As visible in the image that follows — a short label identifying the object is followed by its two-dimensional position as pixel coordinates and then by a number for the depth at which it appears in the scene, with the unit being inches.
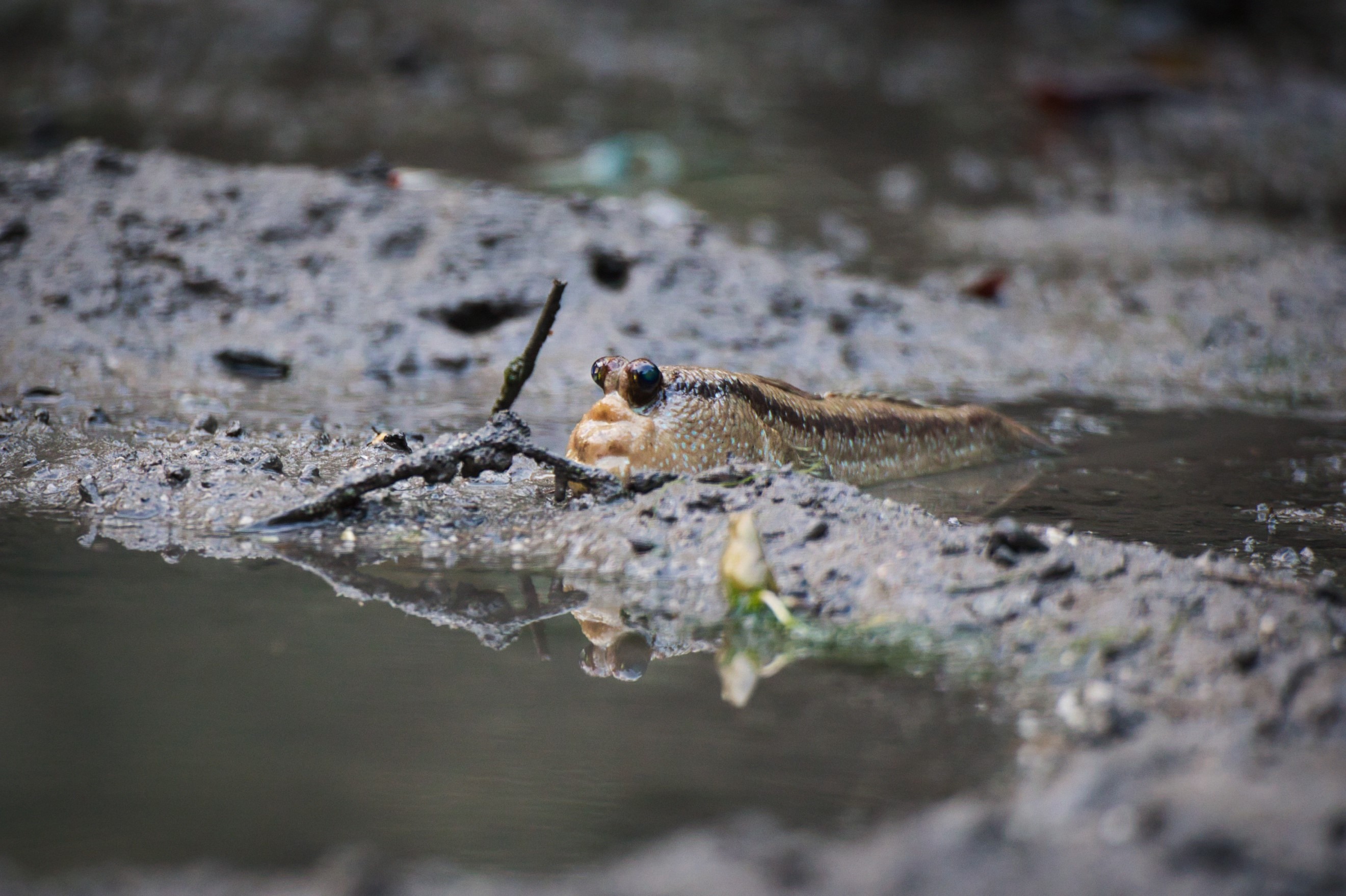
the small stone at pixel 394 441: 224.4
